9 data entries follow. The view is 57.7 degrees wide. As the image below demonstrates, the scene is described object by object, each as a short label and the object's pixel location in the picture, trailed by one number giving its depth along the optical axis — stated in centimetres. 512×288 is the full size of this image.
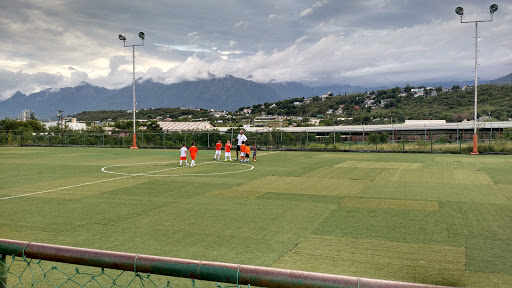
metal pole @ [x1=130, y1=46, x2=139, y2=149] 4753
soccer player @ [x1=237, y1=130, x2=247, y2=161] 3139
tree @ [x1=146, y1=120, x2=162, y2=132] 9716
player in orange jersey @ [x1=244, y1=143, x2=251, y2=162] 3054
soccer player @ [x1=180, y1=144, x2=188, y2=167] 2752
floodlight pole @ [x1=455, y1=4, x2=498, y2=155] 3397
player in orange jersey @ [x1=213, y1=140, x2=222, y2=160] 3127
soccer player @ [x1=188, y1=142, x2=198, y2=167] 2686
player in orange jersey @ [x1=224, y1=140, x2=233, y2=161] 3083
